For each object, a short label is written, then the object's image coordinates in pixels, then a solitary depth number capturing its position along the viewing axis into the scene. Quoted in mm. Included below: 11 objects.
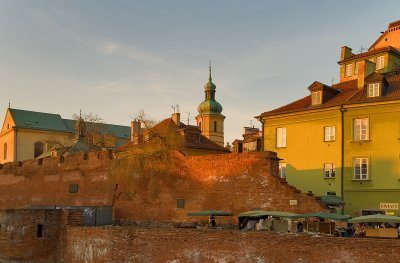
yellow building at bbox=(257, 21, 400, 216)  26625
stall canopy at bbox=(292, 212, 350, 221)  19812
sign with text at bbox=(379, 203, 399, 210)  25964
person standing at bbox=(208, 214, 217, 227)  23736
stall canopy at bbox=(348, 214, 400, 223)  16628
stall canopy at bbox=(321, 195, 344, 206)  25584
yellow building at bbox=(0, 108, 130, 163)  64562
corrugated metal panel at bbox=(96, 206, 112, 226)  23314
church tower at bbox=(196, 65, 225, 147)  86688
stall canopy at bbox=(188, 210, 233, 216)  23031
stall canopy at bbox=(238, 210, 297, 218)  20328
